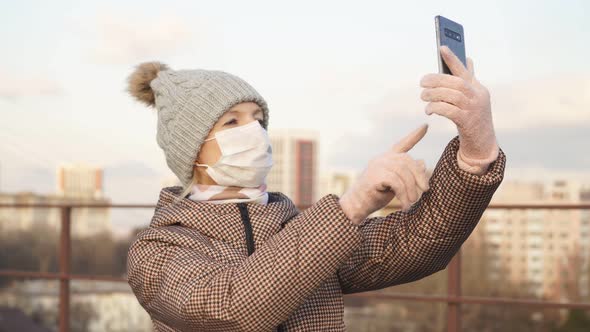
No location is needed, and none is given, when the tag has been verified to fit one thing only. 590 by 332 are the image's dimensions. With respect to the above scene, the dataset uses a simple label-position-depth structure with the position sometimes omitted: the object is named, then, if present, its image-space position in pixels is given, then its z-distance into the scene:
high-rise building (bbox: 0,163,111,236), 38.30
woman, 1.35
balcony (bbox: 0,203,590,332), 3.61
